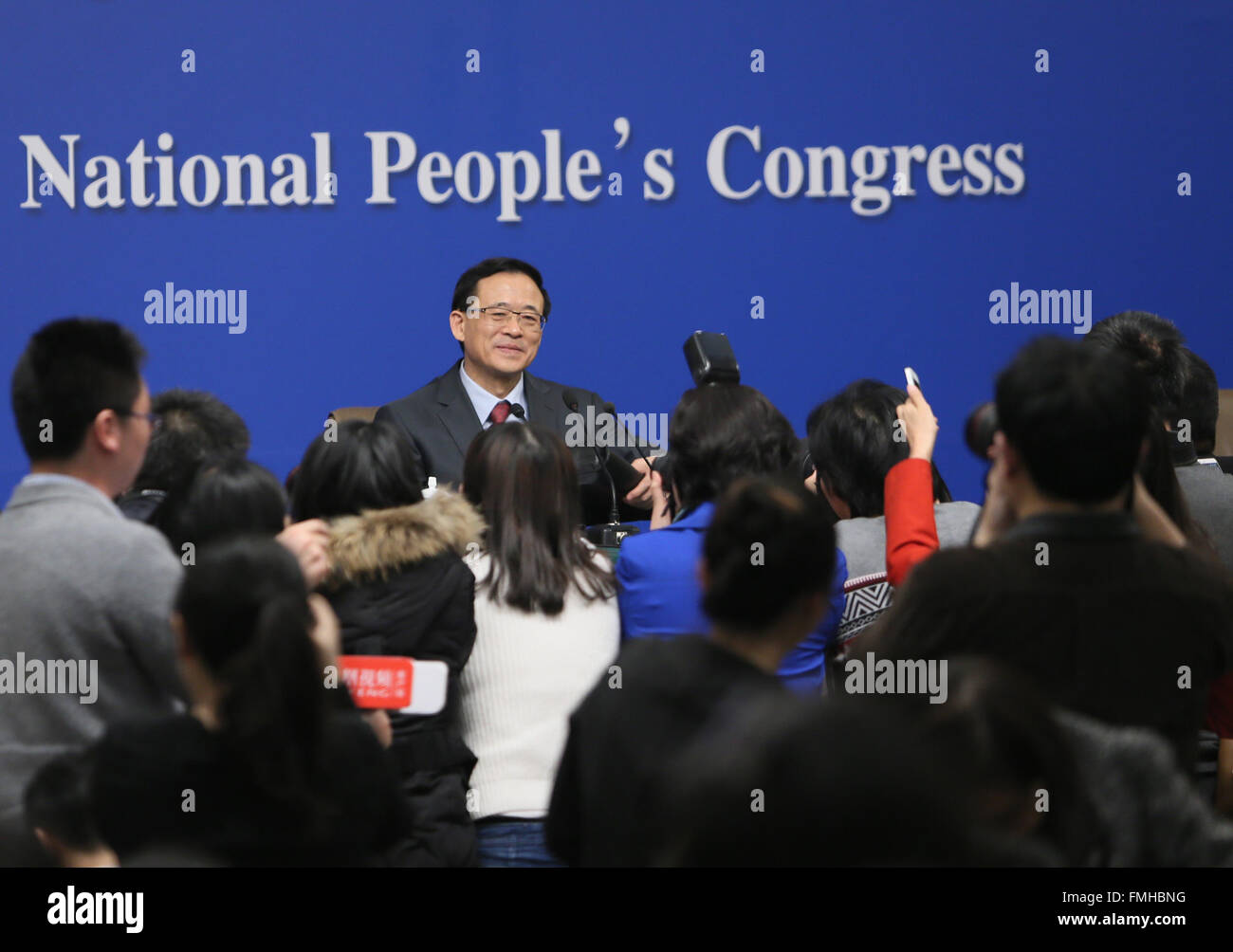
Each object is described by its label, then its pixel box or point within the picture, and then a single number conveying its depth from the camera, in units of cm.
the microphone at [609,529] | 306
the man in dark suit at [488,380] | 358
